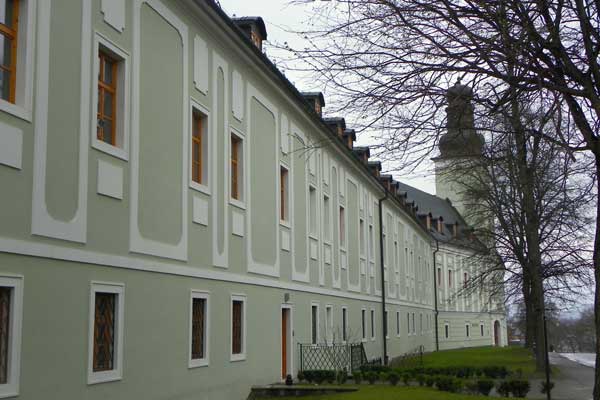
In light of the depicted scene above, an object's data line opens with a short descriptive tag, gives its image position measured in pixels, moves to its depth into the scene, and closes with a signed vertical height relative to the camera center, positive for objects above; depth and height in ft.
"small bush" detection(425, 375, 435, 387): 65.26 -6.24
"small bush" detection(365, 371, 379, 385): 67.36 -6.08
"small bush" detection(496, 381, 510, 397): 60.80 -6.52
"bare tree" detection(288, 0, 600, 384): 30.45 +10.60
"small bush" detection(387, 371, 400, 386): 66.39 -6.13
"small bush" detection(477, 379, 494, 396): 61.41 -6.28
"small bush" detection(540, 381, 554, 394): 62.69 -6.96
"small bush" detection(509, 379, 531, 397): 60.75 -6.36
